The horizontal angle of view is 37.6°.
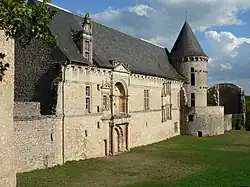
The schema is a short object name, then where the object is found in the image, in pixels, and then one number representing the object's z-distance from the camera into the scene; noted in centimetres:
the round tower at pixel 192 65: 4000
